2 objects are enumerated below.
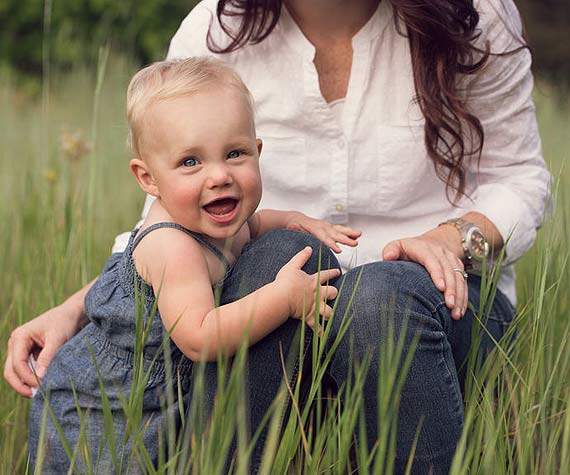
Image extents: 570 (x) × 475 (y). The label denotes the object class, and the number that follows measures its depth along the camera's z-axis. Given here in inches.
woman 59.6
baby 50.5
